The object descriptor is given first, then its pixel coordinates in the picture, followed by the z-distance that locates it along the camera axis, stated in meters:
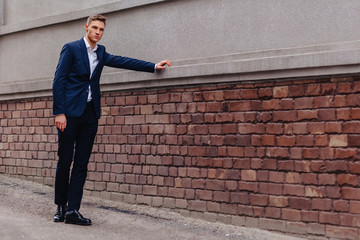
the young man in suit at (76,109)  5.23
